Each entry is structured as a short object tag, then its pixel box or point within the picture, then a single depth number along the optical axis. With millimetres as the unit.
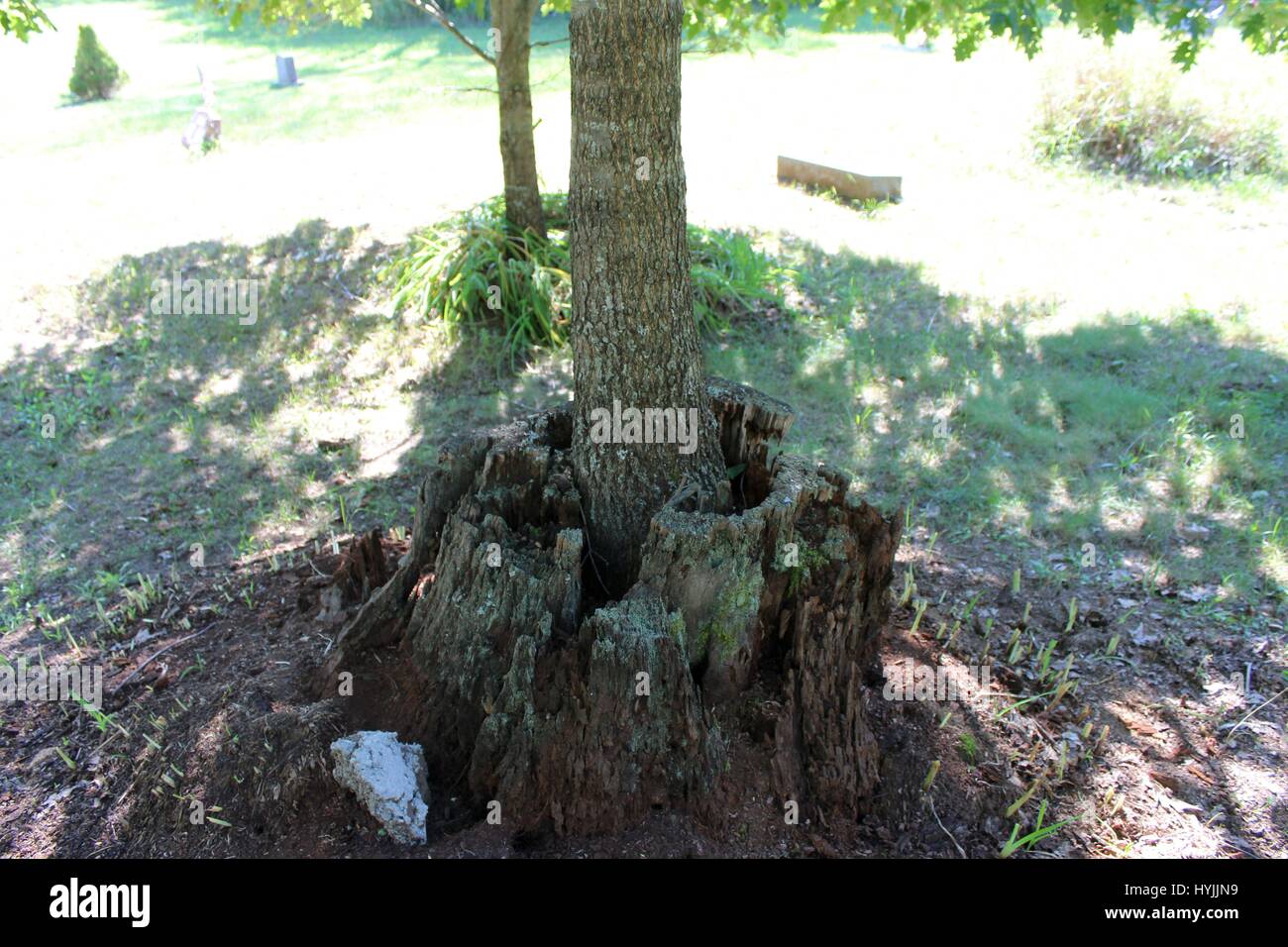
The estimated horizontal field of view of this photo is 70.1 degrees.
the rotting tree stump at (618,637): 2680
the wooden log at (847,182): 9977
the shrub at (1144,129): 10188
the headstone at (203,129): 12422
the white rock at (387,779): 2633
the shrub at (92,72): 17188
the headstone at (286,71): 17516
